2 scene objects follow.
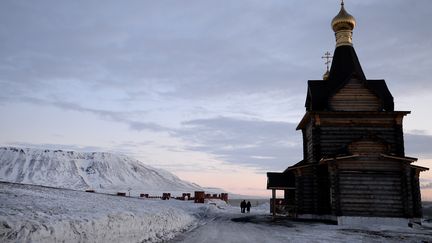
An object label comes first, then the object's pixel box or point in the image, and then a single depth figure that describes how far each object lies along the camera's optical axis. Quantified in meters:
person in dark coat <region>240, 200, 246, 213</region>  37.39
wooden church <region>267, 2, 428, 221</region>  22.97
